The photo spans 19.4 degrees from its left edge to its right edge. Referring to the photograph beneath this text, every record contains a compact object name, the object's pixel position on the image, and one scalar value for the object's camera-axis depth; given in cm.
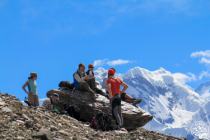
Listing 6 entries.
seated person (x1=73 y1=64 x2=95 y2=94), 2600
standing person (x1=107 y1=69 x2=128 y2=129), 2433
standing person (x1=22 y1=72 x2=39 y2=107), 2566
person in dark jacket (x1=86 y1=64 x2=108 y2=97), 2686
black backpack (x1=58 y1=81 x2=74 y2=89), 2730
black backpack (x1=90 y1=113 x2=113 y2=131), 2358
